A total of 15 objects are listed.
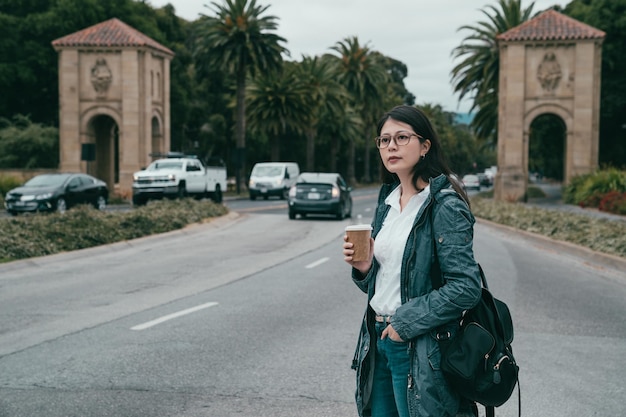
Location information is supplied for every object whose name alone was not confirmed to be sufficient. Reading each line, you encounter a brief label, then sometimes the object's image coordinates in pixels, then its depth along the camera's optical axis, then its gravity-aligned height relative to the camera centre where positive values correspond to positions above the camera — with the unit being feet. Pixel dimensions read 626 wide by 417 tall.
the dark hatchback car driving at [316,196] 92.48 -3.49
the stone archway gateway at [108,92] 146.92 +13.14
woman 10.41 -1.48
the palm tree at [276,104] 199.52 +15.41
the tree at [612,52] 163.94 +23.48
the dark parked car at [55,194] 89.81 -3.41
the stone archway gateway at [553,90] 137.39 +13.09
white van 151.94 -2.76
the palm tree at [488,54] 166.61 +23.55
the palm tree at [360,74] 240.94 +27.66
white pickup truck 109.09 -2.09
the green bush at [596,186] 110.83 -2.71
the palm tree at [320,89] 220.64 +21.31
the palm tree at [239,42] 165.78 +25.52
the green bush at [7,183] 117.50 -2.85
